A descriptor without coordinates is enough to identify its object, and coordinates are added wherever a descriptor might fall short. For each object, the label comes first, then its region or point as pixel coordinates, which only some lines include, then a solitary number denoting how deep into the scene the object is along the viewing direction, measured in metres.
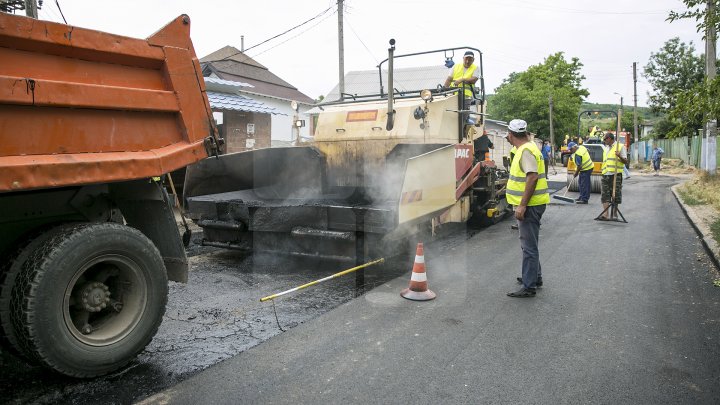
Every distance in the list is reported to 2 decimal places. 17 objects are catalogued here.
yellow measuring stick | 4.34
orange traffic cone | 4.71
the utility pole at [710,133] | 14.64
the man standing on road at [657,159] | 27.06
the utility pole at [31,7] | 7.05
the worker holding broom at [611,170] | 9.63
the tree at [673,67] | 39.38
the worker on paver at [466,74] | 7.63
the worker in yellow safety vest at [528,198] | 4.86
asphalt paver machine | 5.51
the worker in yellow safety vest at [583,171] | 11.86
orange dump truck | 2.73
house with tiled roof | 25.62
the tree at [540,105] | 41.59
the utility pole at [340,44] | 17.94
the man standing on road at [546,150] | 22.35
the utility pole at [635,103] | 38.13
